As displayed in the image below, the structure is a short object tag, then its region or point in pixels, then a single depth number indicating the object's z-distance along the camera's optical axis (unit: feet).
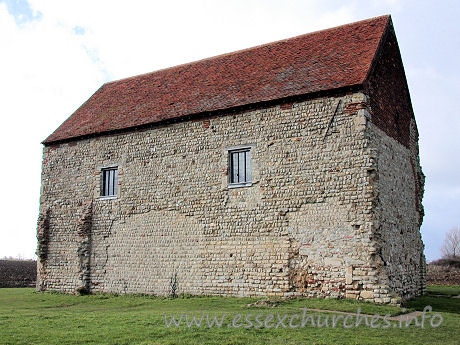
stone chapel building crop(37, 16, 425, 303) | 46.14
